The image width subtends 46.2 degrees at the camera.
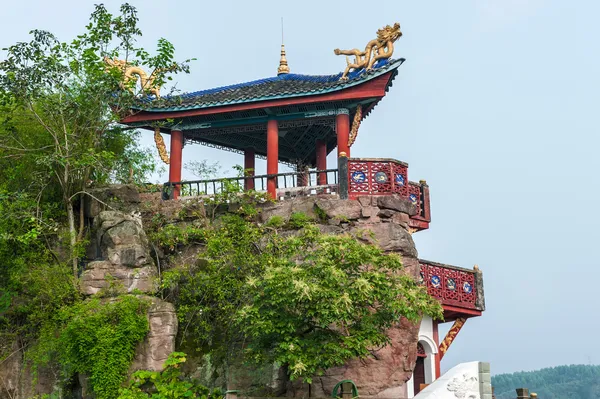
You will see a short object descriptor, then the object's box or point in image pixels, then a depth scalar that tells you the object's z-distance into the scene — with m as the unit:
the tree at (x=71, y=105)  16.02
